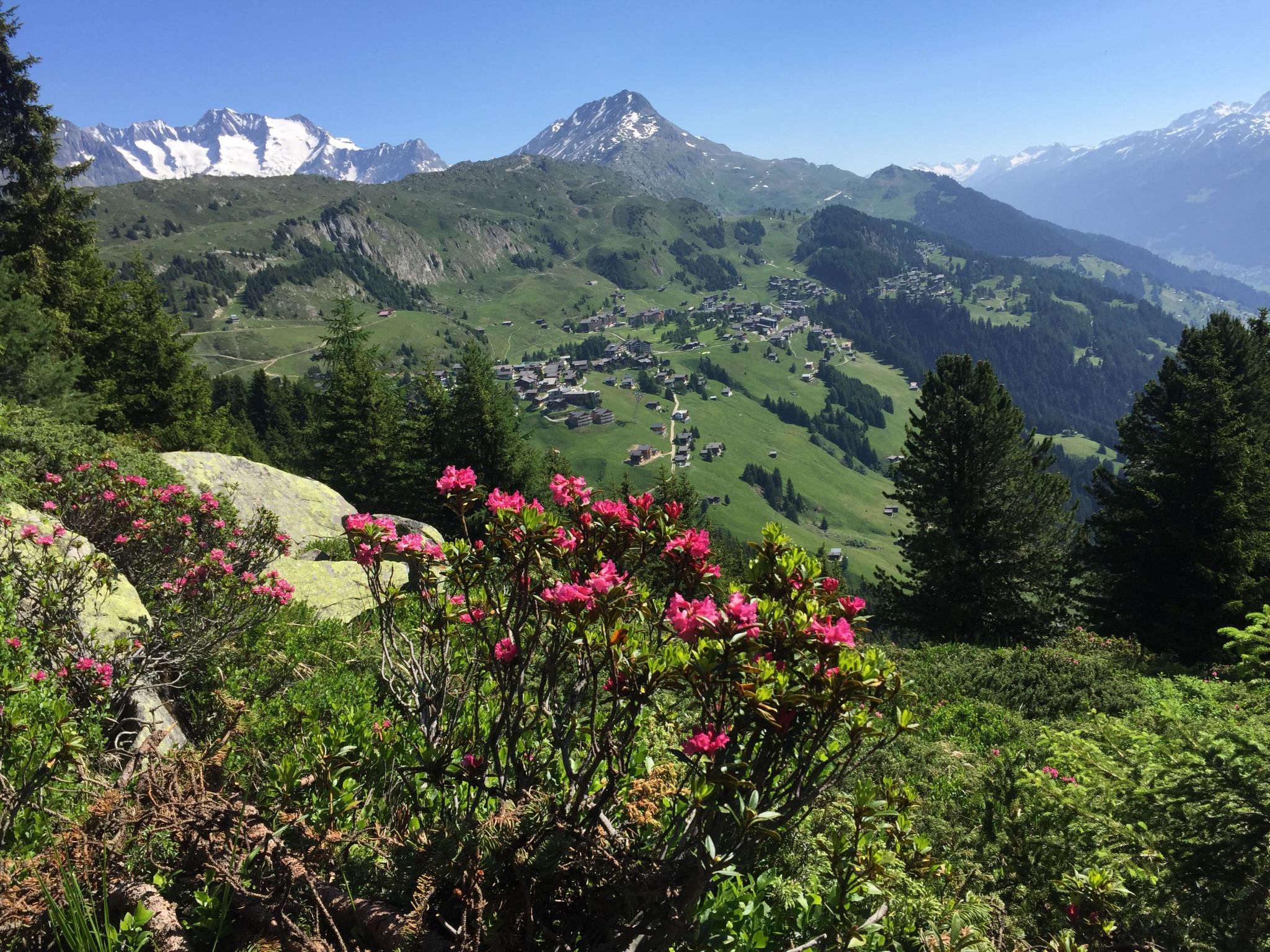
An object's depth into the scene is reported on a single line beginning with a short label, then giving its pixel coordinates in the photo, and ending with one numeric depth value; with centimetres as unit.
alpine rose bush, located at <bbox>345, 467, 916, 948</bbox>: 314
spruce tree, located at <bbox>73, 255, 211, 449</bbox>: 2927
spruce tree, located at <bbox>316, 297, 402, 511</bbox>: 3900
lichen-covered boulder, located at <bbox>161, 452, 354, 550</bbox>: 1814
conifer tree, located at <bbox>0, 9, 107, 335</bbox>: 2811
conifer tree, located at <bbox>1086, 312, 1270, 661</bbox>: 2041
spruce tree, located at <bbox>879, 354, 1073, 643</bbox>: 2619
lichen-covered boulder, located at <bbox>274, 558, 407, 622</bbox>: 1318
